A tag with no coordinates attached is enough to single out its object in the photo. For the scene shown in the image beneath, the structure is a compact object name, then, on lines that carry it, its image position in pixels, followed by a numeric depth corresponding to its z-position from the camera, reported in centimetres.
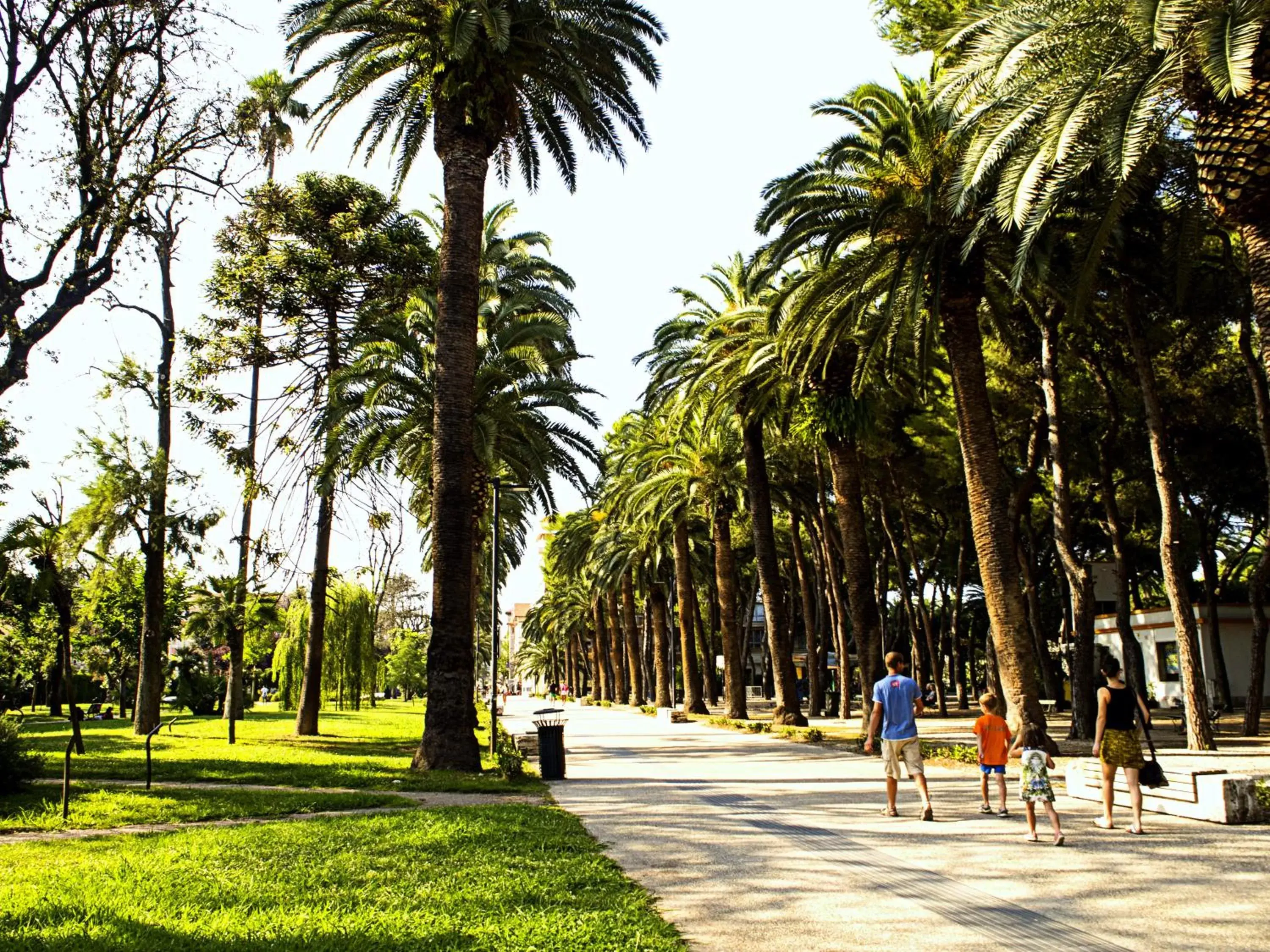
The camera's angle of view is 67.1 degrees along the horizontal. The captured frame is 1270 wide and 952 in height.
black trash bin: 1662
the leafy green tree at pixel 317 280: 2430
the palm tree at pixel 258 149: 1884
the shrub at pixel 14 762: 1327
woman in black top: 926
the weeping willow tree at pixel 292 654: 4212
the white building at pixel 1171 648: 3734
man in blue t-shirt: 1069
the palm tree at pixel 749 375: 2503
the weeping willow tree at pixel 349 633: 3775
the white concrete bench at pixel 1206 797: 974
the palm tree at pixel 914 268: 1642
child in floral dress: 871
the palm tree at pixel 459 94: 1656
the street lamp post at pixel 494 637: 1856
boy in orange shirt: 1020
